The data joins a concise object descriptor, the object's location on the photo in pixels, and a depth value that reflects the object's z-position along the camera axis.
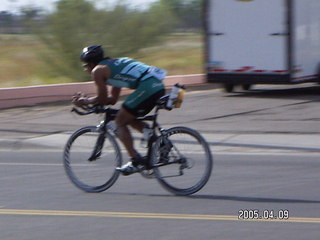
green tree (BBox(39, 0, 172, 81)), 30.90
